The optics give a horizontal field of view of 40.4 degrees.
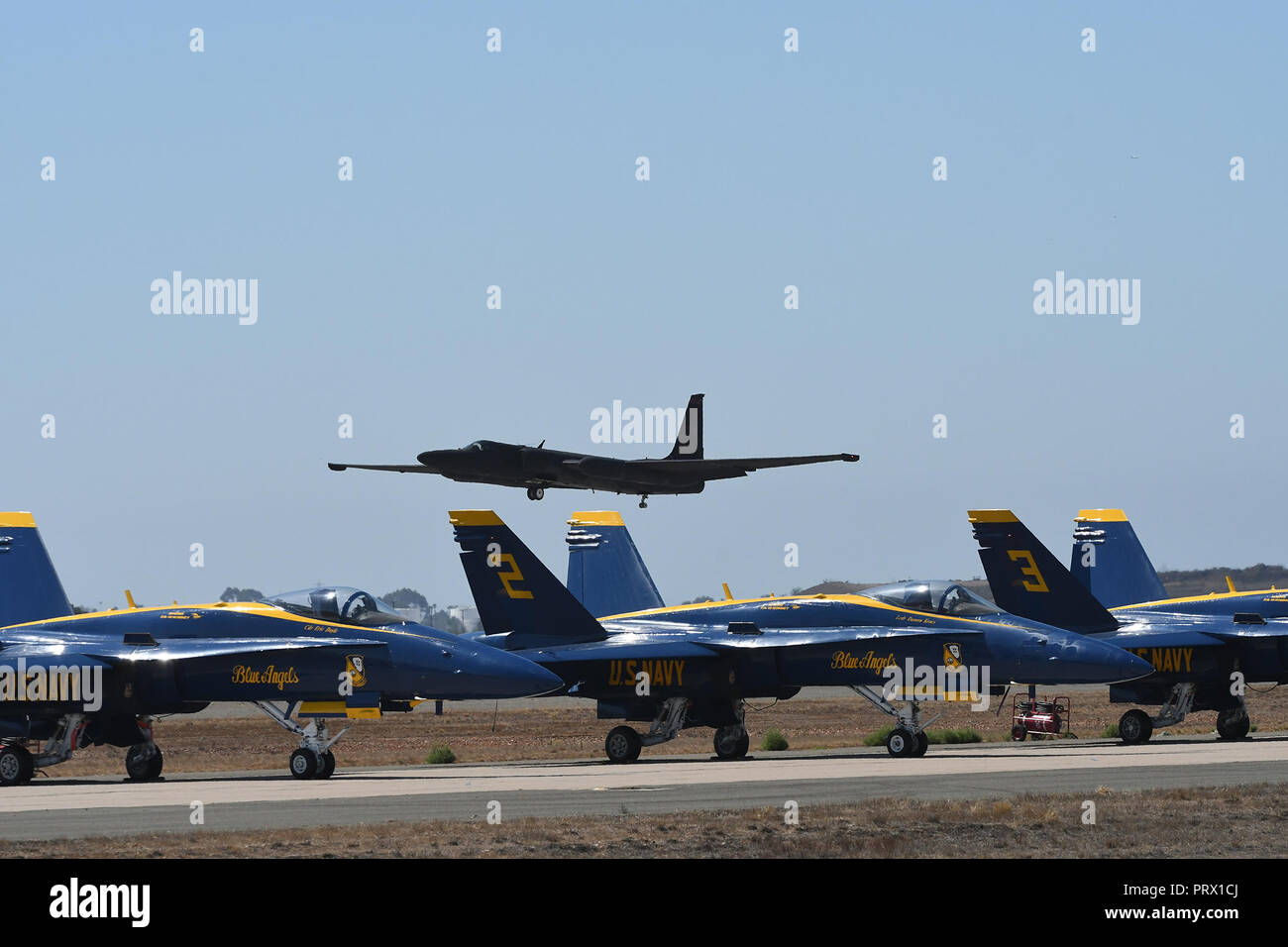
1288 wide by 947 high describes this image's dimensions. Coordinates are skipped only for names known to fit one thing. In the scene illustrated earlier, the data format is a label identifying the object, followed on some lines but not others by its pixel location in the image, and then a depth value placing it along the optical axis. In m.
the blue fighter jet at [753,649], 33.38
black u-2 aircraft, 38.88
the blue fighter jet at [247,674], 28.69
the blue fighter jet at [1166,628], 39.31
